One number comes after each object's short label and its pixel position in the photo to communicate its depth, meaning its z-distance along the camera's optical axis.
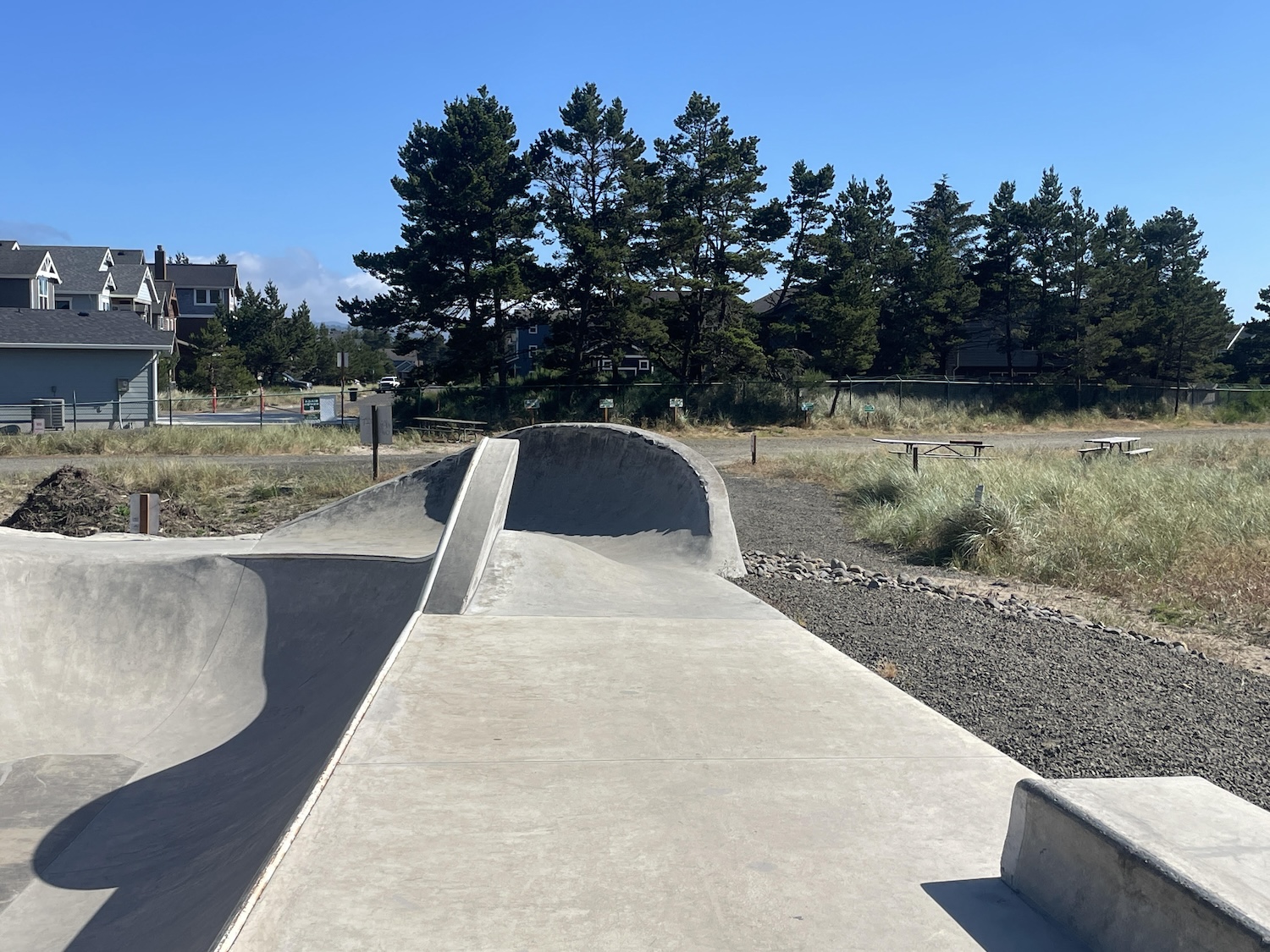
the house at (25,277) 45.84
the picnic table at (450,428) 30.00
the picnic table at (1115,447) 22.84
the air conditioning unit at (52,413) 29.86
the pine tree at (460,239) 31.05
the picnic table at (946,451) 21.12
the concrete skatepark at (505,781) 2.86
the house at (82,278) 51.72
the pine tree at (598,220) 32.03
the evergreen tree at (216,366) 51.47
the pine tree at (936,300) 43.44
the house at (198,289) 75.56
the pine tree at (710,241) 33.31
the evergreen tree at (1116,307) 43.47
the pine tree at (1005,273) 44.81
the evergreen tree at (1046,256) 43.62
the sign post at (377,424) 17.42
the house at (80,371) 30.52
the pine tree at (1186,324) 46.38
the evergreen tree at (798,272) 37.19
